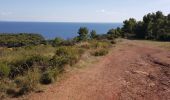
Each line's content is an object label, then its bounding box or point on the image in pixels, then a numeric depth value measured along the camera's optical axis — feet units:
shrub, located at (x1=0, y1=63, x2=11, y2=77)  15.69
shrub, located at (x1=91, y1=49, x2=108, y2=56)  29.09
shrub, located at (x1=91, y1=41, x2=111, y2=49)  35.84
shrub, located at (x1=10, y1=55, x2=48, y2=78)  16.95
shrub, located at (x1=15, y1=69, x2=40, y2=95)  13.71
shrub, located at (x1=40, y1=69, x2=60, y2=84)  15.60
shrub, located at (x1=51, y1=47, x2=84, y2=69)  18.82
